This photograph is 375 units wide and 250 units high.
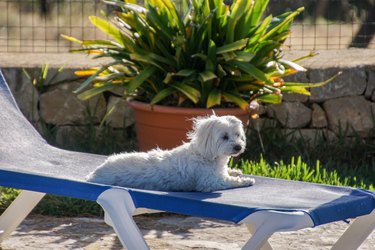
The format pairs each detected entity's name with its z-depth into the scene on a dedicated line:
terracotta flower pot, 10.82
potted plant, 10.82
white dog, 7.52
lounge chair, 6.60
